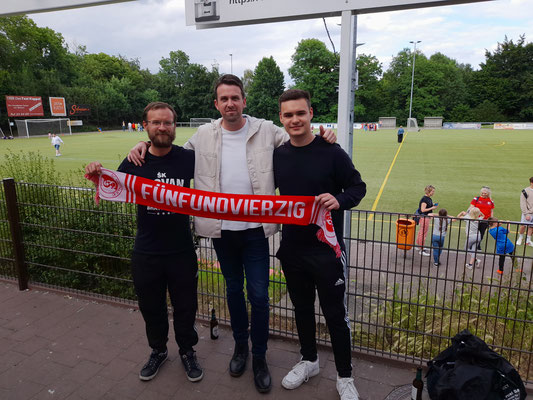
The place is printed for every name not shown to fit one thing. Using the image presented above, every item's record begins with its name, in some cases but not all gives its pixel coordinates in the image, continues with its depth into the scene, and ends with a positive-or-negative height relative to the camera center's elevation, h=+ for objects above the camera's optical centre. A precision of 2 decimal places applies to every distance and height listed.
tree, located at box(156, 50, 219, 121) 71.75 +5.61
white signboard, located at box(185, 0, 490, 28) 3.30 +0.98
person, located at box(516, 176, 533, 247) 8.80 -1.90
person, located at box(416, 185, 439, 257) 8.12 -1.74
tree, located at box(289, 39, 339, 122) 49.78 +6.31
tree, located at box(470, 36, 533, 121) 58.31 +5.91
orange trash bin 6.09 -1.81
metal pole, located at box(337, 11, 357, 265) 3.48 +0.33
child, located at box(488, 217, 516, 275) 5.26 -1.77
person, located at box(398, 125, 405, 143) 33.19 -1.25
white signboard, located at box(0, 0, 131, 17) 4.47 +1.37
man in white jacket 2.92 -0.42
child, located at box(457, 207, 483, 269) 6.51 -1.75
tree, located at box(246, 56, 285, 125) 62.90 +5.37
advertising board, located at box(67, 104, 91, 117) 57.81 +1.97
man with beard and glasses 2.96 -0.91
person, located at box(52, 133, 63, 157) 26.73 -1.36
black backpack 2.58 -1.71
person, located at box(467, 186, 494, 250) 7.97 -1.70
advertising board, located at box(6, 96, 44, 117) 48.28 +2.13
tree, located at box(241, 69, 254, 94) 95.83 +11.32
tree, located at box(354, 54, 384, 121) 61.81 +4.28
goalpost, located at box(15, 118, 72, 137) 47.50 -0.49
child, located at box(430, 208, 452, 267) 6.52 -1.93
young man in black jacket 2.70 -0.55
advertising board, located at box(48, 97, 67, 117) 54.06 +2.19
